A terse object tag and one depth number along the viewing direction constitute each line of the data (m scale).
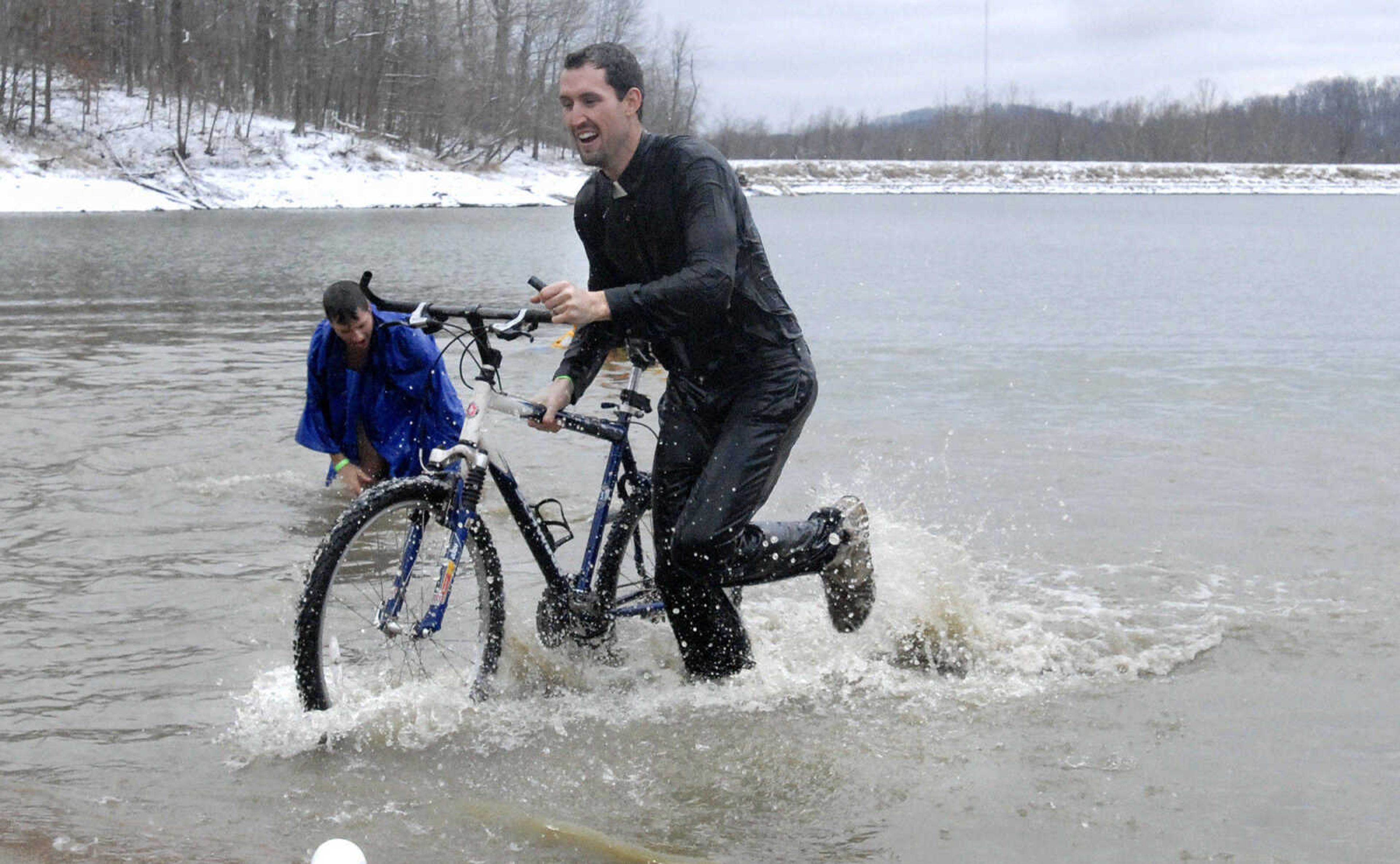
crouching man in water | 7.32
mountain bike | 4.47
